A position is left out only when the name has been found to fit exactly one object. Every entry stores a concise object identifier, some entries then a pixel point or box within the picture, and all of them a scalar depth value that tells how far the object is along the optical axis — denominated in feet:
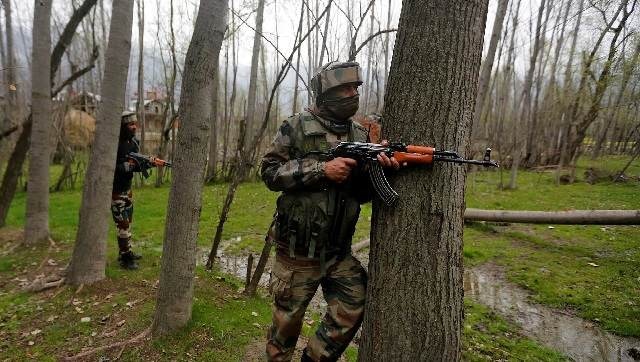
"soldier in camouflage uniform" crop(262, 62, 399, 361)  8.18
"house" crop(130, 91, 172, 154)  86.41
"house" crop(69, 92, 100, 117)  55.42
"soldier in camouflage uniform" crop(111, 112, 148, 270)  17.97
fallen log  17.57
